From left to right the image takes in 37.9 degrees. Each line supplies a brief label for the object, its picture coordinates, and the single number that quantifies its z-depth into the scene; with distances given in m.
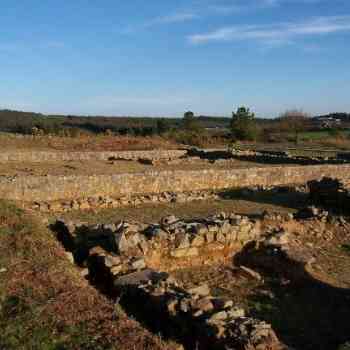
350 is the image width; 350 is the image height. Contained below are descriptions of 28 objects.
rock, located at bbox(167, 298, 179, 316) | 5.53
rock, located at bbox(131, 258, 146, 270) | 7.14
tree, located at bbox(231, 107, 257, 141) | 45.84
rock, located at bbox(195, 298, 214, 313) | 5.50
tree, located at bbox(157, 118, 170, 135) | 53.74
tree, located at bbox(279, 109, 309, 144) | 54.86
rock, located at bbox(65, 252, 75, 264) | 7.21
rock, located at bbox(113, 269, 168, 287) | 6.45
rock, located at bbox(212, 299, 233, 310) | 5.58
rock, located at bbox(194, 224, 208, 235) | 9.04
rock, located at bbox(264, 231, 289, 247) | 9.48
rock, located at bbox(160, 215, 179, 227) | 9.46
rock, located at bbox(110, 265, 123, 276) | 7.00
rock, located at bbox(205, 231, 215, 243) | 9.12
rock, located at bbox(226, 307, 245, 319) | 5.36
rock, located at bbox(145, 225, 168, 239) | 8.70
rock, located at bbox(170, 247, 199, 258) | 8.81
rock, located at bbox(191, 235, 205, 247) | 8.98
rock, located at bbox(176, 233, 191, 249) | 8.85
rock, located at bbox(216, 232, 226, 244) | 9.29
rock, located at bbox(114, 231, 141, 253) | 8.05
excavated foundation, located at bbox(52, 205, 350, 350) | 5.23
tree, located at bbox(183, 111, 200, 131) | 51.57
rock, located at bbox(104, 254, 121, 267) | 7.22
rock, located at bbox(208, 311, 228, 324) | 5.18
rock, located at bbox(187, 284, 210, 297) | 6.05
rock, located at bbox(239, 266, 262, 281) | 8.55
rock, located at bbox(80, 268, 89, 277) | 6.98
